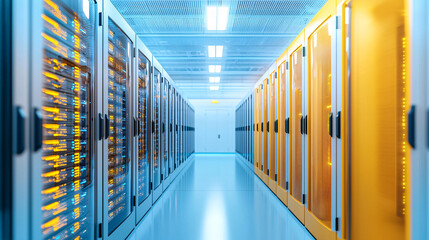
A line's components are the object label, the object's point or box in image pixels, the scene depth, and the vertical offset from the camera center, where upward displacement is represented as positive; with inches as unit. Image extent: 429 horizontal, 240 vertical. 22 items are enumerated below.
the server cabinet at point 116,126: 95.9 +0.4
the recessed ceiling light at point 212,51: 278.5 +73.1
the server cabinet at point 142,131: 139.0 -2.2
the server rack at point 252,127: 328.5 -0.6
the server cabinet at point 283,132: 175.0 -3.7
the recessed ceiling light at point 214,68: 354.6 +71.5
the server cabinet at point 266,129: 241.6 -2.1
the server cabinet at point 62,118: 56.6 +2.1
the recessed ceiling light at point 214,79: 425.4 +69.1
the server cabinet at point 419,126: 57.5 +0.0
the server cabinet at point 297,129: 142.3 -1.4
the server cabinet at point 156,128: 184.1 -0.8
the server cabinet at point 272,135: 212.0 -6.5
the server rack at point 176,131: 298.0 -5.0
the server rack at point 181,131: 341.6 -5.1
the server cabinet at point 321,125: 103.2 +0.5
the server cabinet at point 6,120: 51.4 +1.3
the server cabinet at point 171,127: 258.8 -0.6
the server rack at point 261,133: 265.1 -6.0
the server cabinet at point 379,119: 67.4 +1.9
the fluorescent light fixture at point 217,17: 189.5 +74.6
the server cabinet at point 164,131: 219.6 -3.2
